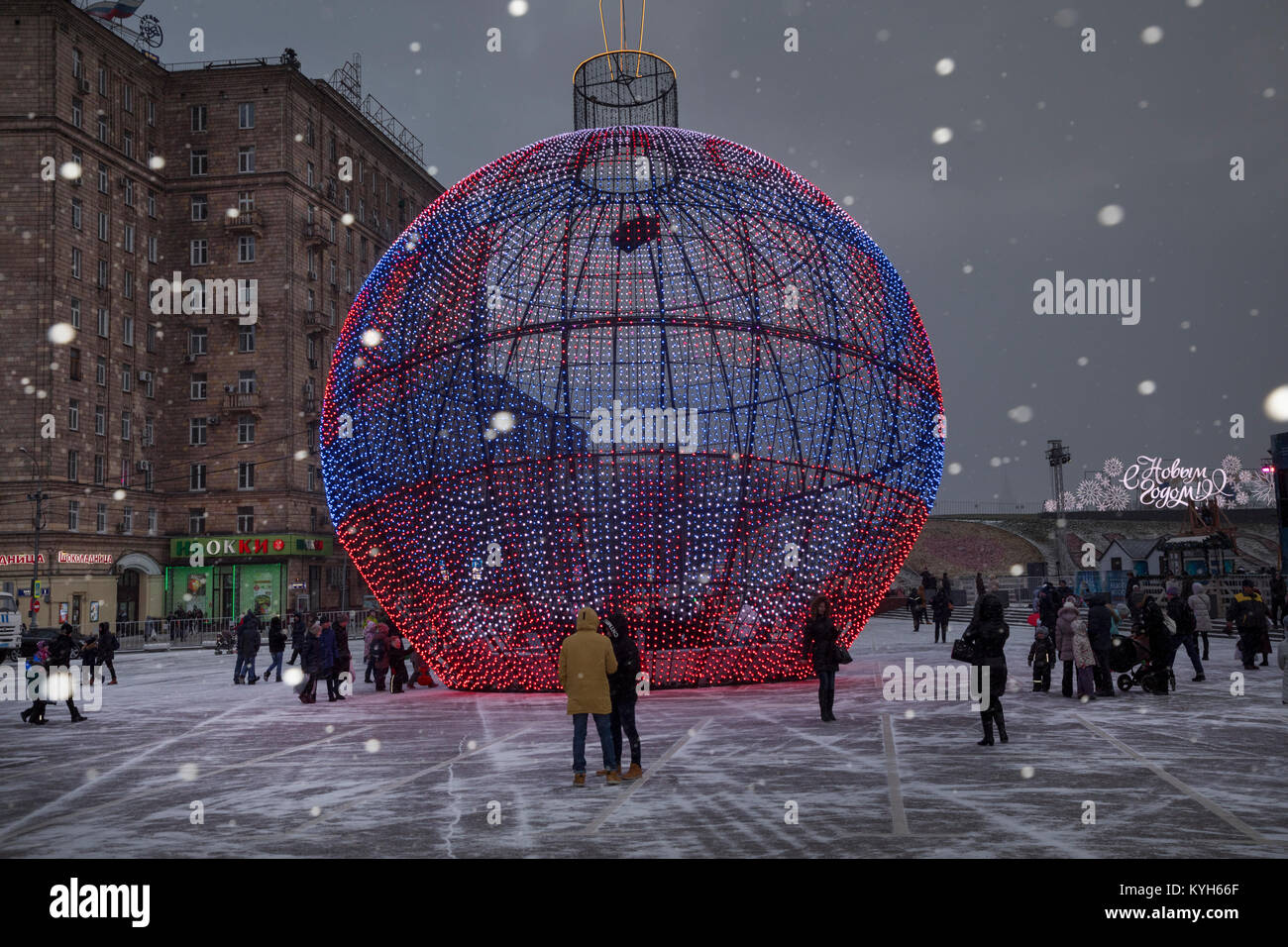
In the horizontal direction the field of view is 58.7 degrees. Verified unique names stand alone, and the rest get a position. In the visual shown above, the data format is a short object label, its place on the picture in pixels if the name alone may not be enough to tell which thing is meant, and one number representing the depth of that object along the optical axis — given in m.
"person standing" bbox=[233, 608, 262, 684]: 22.33
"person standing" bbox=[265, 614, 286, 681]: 22.50
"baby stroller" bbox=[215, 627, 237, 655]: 36.78
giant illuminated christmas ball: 15.41
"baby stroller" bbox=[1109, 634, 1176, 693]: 15.84
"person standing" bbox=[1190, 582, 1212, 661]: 21.20
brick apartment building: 45.66
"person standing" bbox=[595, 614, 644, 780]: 9.62
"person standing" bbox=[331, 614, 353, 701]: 17.92
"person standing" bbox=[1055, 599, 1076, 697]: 15.50
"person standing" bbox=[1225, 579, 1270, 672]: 19.31
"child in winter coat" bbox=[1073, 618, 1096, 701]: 15.20
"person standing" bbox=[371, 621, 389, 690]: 18.66
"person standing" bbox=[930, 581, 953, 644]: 29.41
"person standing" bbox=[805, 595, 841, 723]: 13.01
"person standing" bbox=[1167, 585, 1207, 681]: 17.66
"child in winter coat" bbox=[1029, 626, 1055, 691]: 15.85
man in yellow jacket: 9.34
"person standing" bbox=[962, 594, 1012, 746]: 11.32
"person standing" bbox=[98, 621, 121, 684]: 22.27
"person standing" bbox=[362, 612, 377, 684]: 19.66
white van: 32.39
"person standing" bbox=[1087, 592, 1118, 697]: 15.34
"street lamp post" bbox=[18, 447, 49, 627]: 39.38
